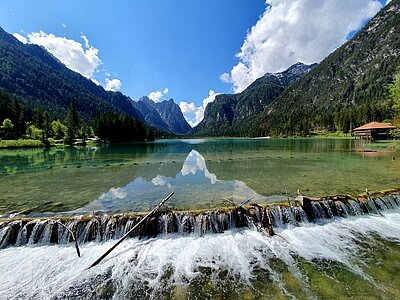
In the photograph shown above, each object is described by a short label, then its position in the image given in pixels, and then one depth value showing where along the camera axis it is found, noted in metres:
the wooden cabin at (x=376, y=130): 91.72
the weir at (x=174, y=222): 10.89
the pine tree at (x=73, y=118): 128.64
